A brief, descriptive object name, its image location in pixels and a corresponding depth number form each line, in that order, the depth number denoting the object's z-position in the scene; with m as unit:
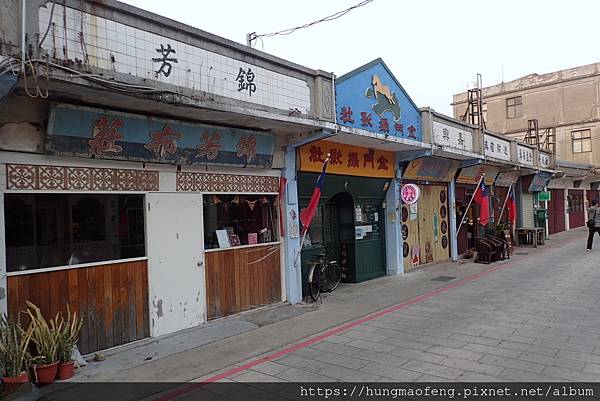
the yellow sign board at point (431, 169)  13.11
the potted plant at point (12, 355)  4.71
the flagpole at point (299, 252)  9.18
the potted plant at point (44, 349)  5.10
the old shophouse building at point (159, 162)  5.35
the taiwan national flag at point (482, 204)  15.39
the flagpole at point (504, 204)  18.69
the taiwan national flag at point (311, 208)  9.27
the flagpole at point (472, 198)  15.12
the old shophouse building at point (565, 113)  30.75
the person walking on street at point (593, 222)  16.19
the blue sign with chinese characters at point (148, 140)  5.71
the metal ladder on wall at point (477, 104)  15.99
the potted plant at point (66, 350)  5.25
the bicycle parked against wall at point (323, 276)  9.37
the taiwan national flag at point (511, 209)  17.41
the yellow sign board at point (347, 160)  9.64
